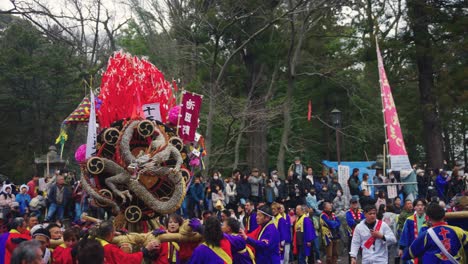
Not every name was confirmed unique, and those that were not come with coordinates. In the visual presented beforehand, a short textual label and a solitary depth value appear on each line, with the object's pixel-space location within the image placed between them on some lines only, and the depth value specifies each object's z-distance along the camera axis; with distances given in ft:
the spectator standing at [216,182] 55.62
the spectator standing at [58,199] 48.60
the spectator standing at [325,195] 55.72
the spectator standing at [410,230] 30.37
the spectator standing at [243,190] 56.24
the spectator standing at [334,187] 56.95
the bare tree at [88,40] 96.37
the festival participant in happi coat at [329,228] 45.60
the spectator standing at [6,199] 47.79
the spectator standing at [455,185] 61.87
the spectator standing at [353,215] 43.19
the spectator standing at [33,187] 54.24
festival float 31.04
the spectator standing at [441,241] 22.91
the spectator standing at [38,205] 50.26
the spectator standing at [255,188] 56.39
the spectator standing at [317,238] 44.98
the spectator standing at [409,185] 58.80
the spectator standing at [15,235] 24.22
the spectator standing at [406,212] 38.91
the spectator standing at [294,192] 55.52
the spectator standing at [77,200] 48.30
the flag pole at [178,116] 35.70
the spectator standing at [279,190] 56.70
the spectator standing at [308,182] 56.08
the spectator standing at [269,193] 55.77
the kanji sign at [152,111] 33.83
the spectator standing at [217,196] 54.32
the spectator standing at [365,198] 47.52
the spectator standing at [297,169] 60.18
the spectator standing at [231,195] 55.93
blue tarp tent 82.08
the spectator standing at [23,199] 50.65
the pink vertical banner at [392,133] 56.03
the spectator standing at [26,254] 14.88
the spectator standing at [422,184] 63.57
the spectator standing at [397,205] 49.09
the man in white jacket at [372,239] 28.76
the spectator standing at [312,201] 52.44
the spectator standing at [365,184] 57.47
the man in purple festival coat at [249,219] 36.91
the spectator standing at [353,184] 57.98
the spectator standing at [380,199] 52.90
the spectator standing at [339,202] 54.18
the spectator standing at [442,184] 61.77
